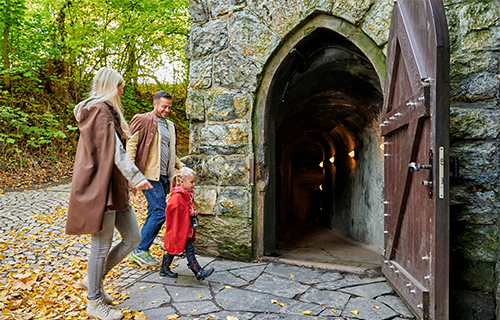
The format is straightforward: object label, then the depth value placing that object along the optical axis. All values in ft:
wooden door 6.76
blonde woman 7.33
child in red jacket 9.73
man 11.17
